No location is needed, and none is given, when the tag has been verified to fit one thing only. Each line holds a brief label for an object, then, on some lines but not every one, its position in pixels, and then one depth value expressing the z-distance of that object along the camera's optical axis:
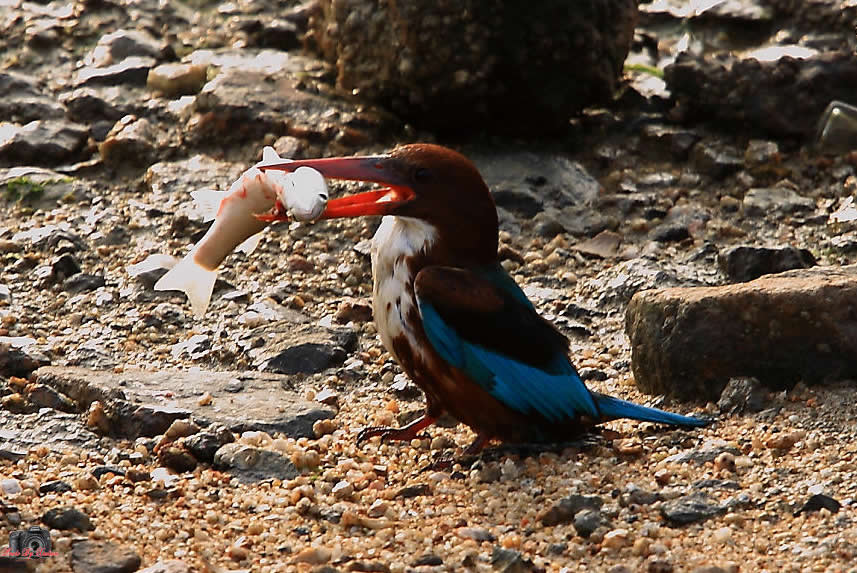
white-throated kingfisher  9.02
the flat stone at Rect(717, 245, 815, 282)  11.73
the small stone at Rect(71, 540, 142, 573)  7.01
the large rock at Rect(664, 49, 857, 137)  14.15
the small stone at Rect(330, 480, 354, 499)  8.29
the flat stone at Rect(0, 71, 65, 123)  14.60
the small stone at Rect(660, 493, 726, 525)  7.76
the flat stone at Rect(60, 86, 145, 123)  14.62
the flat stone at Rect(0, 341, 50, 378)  10.18
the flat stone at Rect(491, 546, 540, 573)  7.13
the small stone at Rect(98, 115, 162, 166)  13.97
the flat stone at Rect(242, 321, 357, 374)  10.76
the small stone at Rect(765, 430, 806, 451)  8.59
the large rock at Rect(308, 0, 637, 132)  13.34
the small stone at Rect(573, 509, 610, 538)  7.61
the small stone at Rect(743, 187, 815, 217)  13.21
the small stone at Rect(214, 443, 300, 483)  8.66
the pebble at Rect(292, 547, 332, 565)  7.21
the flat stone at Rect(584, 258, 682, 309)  11.87
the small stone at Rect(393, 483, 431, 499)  8.36
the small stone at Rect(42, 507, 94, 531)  7.39
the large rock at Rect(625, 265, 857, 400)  9.19
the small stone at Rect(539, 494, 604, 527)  7.82
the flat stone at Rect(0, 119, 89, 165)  14.01
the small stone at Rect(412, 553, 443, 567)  7.23
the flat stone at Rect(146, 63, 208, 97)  14.84
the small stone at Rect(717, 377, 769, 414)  9.22
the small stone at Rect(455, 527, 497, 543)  7.58
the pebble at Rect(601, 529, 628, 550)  7.44
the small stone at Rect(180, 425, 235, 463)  8.87
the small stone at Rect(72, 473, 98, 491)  8.17
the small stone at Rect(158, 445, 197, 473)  8.68
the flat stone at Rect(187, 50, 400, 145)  14.02
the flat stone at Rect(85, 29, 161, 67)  15.57
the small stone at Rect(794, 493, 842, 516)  7.64
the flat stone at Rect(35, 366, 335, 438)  9.37
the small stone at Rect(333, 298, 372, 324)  11.53
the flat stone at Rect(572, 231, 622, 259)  12.66
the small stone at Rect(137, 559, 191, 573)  6.85
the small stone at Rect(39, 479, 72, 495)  8.04
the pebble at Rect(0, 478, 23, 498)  7.87
